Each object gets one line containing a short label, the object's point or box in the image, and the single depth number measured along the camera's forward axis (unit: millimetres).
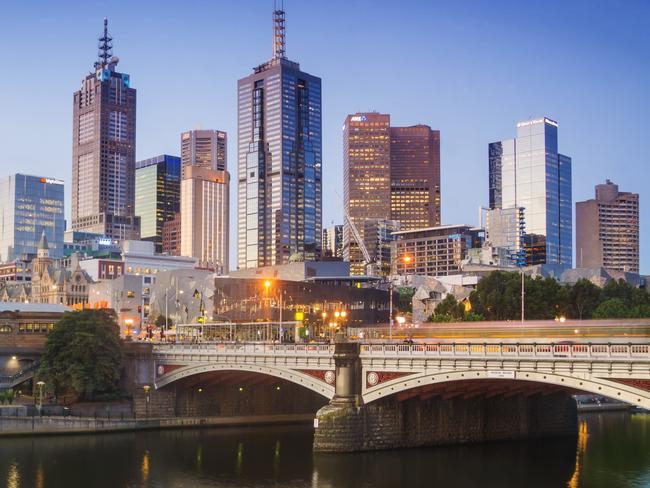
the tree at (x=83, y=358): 107438
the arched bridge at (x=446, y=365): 63750
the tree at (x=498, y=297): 154000
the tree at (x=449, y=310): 153088
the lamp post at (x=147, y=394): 109725
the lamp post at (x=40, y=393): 101312
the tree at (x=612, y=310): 144762
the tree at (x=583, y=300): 157500
